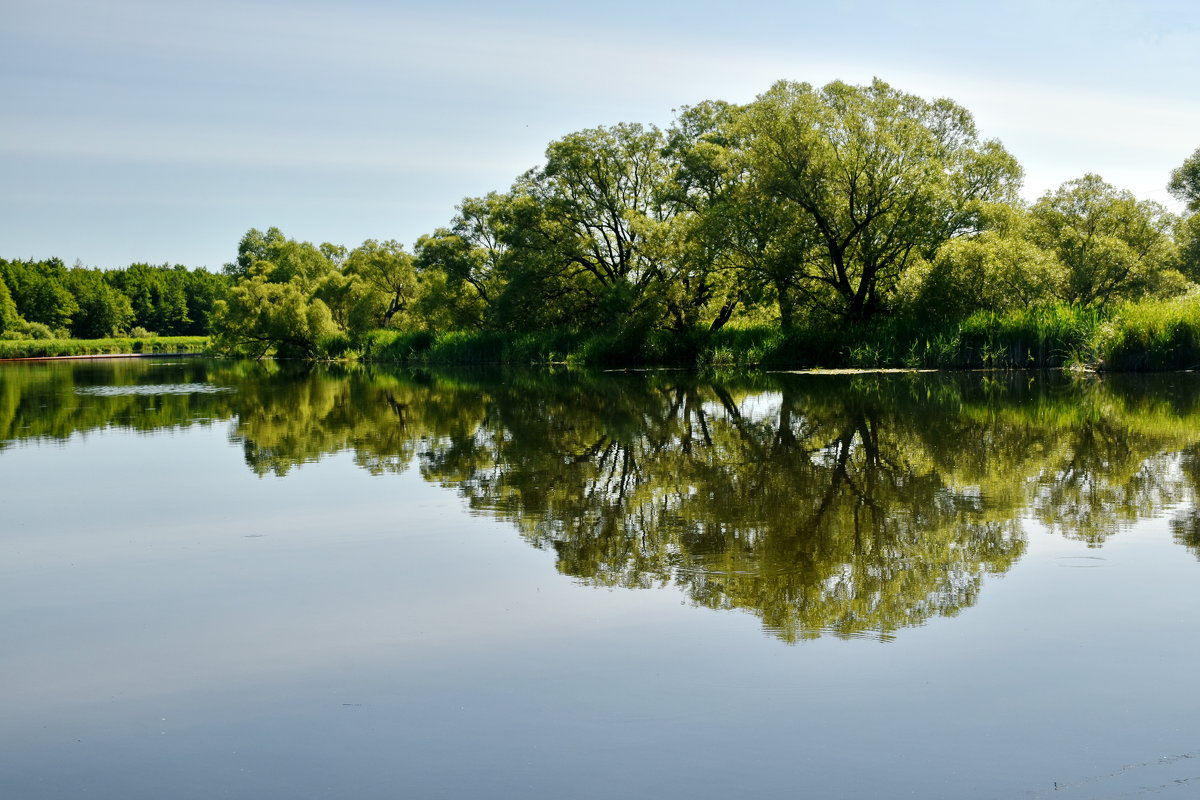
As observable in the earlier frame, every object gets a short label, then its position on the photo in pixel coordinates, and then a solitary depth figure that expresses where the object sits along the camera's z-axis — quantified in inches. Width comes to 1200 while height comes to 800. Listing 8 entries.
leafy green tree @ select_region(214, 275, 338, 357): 2851.9
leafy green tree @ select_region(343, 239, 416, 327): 2844.5
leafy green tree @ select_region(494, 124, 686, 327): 1913.1
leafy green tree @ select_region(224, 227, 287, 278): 4852.4
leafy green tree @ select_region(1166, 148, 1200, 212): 2402.8
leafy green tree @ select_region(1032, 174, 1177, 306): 1867.6
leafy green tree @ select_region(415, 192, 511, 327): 2361.0
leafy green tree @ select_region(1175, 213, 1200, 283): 2223.2
